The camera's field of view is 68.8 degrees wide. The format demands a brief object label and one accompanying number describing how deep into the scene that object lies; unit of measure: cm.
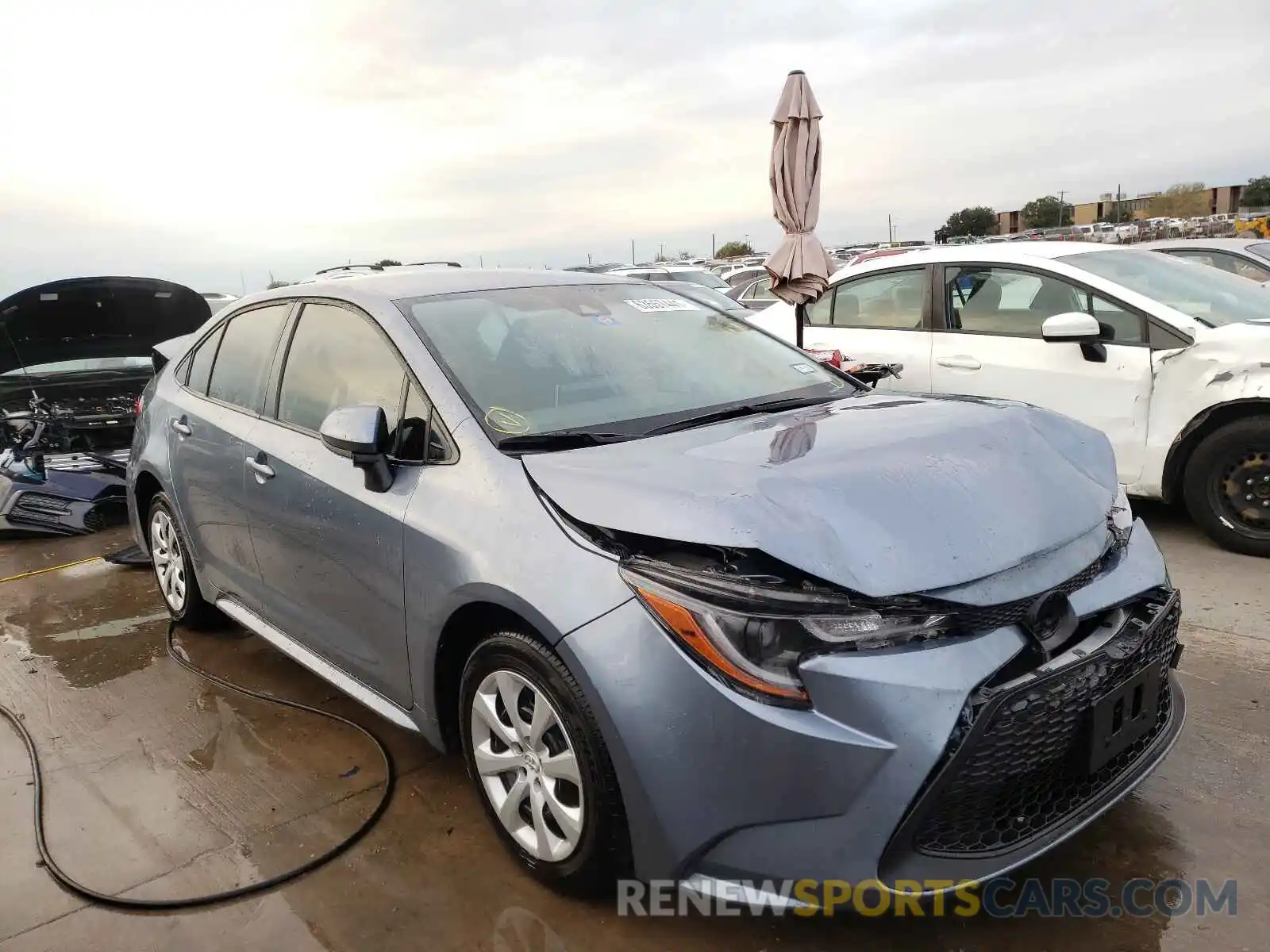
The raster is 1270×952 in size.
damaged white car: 465
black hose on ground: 248
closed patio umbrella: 661
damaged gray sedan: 186
